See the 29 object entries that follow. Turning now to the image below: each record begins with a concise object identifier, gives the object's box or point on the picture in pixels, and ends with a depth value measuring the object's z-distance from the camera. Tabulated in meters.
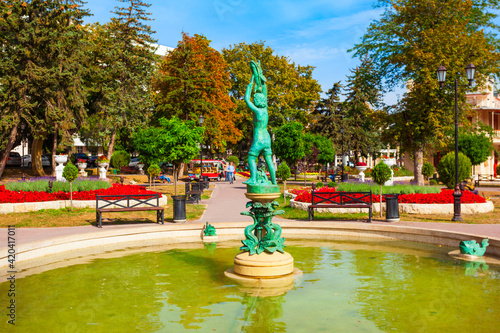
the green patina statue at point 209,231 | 12.13
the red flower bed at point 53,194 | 17.18
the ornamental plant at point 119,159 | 42.66
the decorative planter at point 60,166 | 22.39
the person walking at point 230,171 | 37.78
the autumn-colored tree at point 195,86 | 40.75
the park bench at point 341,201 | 14.78
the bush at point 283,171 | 20.65
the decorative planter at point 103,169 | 28.10
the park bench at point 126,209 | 14.09
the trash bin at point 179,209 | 14.65
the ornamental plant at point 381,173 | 15.59
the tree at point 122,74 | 36.94
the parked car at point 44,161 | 48.06
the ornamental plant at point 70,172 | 16.62
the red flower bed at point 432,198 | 17.05
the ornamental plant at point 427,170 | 29.67
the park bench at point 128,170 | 43.81
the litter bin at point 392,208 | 14.34
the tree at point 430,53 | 26.78
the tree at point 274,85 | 53.75
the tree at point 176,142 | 21.73
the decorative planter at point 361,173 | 26.45
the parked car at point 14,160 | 45.77
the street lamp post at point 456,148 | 14.80
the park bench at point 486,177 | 40.50
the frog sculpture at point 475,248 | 9.41
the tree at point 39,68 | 29.97
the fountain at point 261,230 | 8.03
